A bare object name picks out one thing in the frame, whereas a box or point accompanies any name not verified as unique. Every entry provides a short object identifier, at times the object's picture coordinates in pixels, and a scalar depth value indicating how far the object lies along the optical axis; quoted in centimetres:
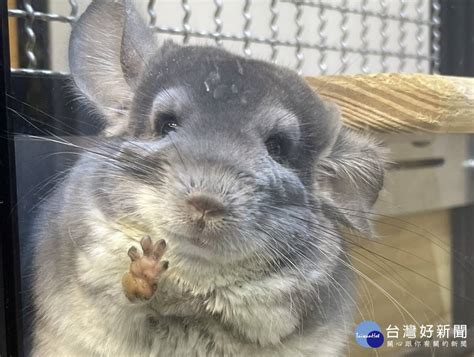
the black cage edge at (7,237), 18
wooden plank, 18
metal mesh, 18
